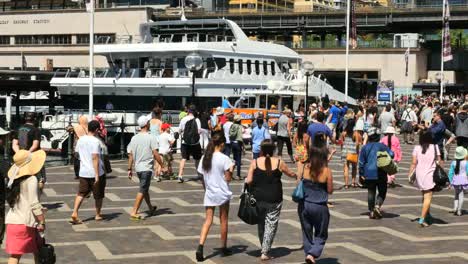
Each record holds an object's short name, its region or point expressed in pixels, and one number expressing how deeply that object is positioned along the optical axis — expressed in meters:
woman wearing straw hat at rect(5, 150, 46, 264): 7.13
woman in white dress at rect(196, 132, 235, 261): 9.09
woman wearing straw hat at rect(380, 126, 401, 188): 15.15
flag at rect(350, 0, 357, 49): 39.44
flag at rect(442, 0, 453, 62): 37.88
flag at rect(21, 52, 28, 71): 67.84
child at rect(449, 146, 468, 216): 12.48
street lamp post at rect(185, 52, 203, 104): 24.84
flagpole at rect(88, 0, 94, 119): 22.59
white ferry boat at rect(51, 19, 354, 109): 34.31
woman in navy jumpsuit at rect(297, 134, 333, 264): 8.45
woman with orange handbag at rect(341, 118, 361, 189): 15.85
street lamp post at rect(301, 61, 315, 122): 28.47
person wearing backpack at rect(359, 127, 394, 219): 12.06
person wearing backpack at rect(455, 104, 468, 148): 17.39
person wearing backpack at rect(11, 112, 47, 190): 10.19
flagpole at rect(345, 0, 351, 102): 39.87
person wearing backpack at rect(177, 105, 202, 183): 16.33
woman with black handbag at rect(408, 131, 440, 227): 11.57
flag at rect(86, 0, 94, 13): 23.72
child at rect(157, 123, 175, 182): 17.27
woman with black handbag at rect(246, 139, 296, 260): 8.79
